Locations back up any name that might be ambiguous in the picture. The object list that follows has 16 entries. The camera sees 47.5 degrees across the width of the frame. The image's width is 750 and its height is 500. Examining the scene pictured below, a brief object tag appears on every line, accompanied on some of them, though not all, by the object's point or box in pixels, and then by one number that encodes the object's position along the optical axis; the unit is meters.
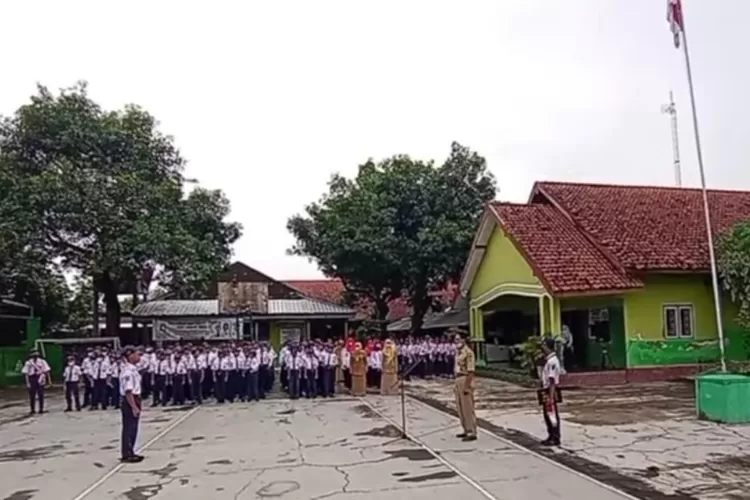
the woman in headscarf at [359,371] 24.47
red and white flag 20.08
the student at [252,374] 23.16
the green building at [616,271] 24.86
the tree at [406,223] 34.31
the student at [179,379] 22.70
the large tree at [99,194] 30.08
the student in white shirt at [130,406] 12.91
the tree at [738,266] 23.05
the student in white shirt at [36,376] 21.91
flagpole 20.27
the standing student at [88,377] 22.39
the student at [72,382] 22.47
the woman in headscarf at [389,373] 24.41
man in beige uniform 14.19
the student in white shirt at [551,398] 13.26
